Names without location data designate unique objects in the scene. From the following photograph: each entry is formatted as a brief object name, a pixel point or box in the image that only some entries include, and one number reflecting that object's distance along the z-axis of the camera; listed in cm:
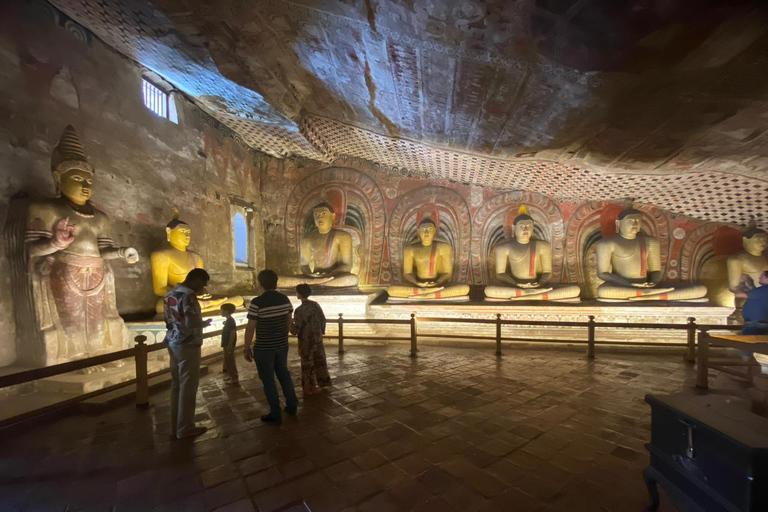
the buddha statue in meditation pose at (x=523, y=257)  773
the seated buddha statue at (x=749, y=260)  614
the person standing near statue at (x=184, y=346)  299
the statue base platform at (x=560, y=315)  611
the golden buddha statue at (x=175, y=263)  580
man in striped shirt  324
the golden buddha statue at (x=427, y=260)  823
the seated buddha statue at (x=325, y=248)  863
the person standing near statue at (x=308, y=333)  390
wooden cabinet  143
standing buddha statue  402
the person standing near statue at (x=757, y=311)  417
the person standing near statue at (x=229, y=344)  456
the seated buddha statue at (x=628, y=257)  705
